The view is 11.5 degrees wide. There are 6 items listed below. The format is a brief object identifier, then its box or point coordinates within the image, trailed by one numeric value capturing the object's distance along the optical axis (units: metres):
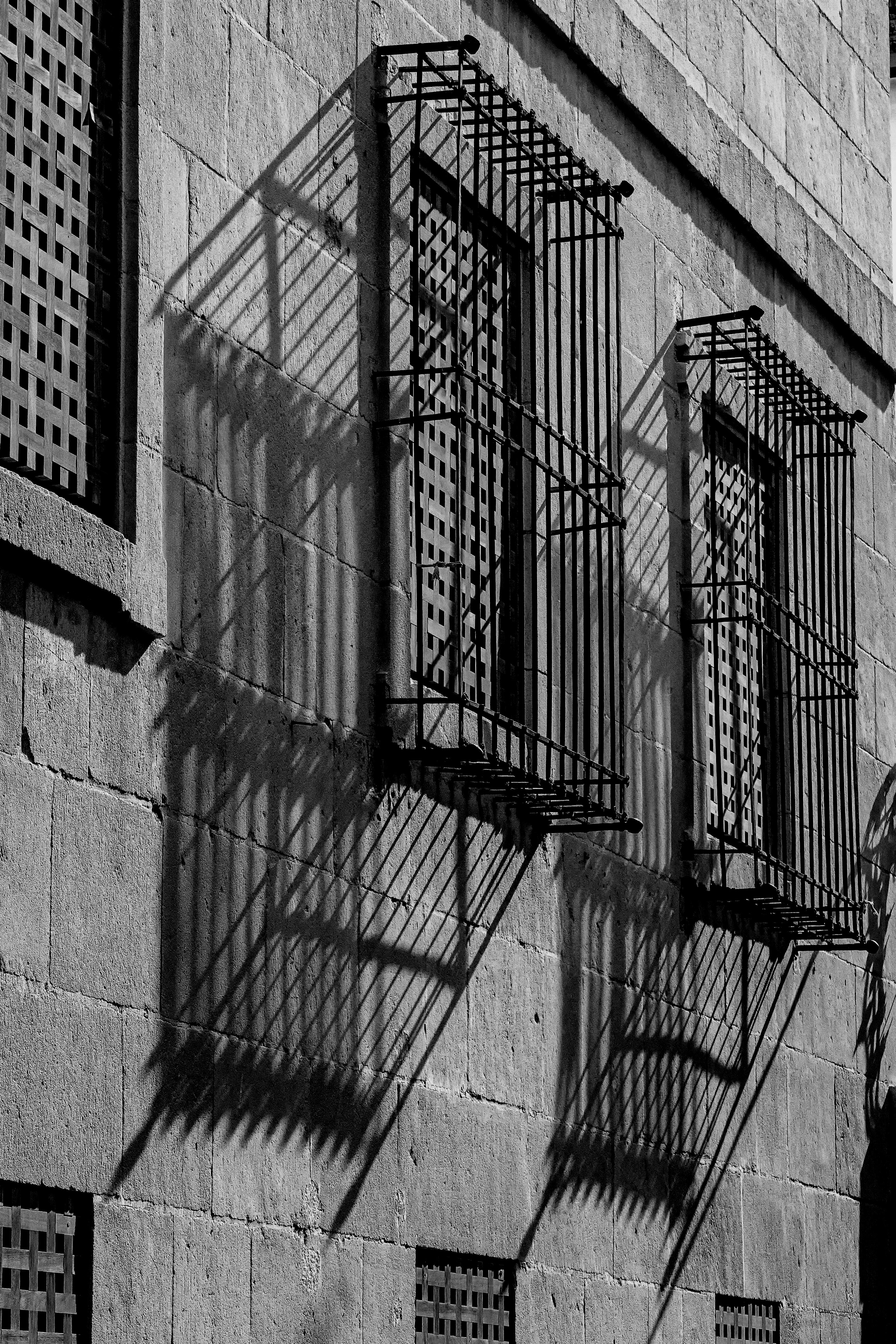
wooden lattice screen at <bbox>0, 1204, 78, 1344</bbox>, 10.05
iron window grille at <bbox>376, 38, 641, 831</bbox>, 14.07
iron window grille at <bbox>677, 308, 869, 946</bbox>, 18.43
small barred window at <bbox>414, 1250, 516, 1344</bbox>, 13.50
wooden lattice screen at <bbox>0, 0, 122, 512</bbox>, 10.79
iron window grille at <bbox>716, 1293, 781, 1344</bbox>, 17.85
